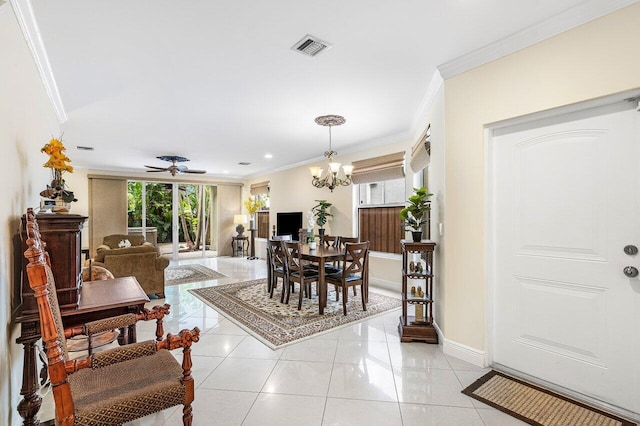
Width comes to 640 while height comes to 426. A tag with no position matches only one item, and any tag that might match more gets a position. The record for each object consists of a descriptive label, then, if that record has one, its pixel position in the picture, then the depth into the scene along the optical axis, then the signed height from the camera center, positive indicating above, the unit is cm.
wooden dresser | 176 -22
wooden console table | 162 -60
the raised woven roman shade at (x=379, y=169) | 483 +80
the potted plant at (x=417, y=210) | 297 +5
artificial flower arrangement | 202 +33
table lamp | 917 -19
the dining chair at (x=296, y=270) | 385 -76
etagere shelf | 293 -87
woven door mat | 179 -125
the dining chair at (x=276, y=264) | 415 -72
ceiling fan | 607 +119
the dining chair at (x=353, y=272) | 368 -74
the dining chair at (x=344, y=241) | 466 -42
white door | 184 -26
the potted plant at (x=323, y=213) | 602 +3
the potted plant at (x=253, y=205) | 910 +30
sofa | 414 -71
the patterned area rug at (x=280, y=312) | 319 -125
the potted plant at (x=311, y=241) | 459 -44
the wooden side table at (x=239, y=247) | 939 -102
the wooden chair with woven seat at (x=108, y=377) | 115 -79
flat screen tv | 712 -21
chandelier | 389 +67
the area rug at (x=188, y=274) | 583 -127
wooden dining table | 372 -58
